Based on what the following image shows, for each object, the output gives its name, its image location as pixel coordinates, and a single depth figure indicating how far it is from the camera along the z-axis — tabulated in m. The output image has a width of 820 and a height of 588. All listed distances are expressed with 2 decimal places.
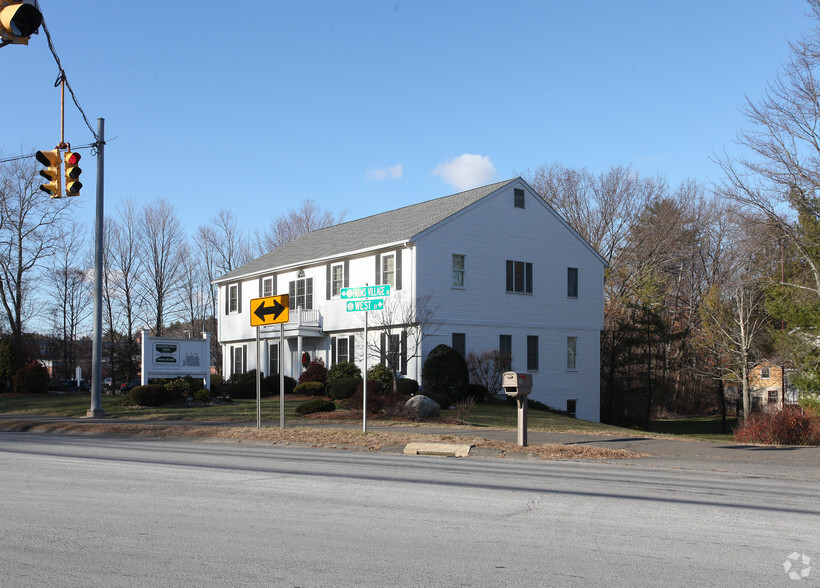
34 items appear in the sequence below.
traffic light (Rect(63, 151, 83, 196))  15.44
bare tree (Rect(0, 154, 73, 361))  53.72
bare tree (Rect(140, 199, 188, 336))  65.38
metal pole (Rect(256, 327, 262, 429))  18.68
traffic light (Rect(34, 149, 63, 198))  14.74
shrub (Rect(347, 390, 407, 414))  23.50
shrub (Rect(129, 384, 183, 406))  28.57
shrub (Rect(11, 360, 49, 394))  41.78
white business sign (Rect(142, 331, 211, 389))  30.78
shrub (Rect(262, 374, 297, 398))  37.69
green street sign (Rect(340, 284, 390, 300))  17.11
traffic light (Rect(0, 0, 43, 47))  7.61
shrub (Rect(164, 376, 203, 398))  30.53
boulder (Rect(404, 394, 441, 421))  22.62
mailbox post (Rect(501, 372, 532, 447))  15.14
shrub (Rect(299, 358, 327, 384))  37.75
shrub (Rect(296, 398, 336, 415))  24.97
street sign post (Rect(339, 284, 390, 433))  17.11
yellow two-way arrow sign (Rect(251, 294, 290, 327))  17.61
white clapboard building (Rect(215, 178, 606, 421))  34.09
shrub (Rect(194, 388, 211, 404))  30.59
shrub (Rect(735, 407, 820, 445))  16.44
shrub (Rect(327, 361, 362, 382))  34.50
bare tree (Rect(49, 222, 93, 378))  68.69
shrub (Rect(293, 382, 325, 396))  35.53
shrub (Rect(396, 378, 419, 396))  31.32
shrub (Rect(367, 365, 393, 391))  31.76
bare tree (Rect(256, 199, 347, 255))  69.56
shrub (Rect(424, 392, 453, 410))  28.61
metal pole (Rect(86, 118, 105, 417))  23.75
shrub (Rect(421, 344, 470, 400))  32.03
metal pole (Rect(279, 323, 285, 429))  17.98
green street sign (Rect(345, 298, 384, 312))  17.11
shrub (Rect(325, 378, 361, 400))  30.59
